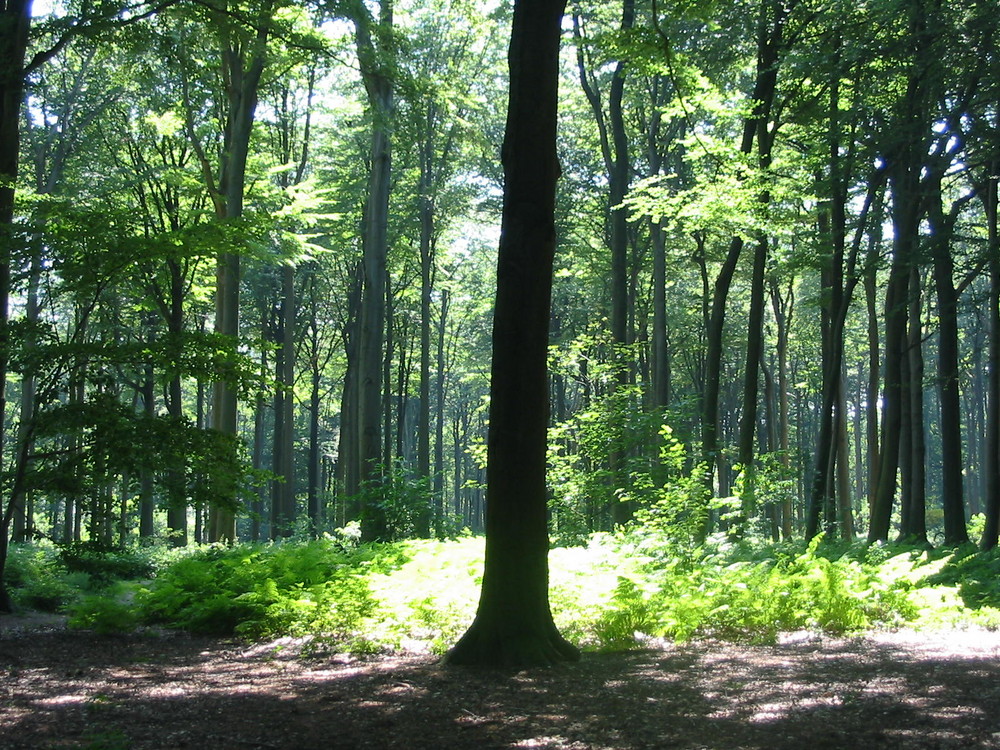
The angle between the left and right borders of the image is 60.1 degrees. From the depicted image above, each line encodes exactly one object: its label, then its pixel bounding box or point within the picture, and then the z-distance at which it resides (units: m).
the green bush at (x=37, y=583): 9.99
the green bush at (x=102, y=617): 8.16
